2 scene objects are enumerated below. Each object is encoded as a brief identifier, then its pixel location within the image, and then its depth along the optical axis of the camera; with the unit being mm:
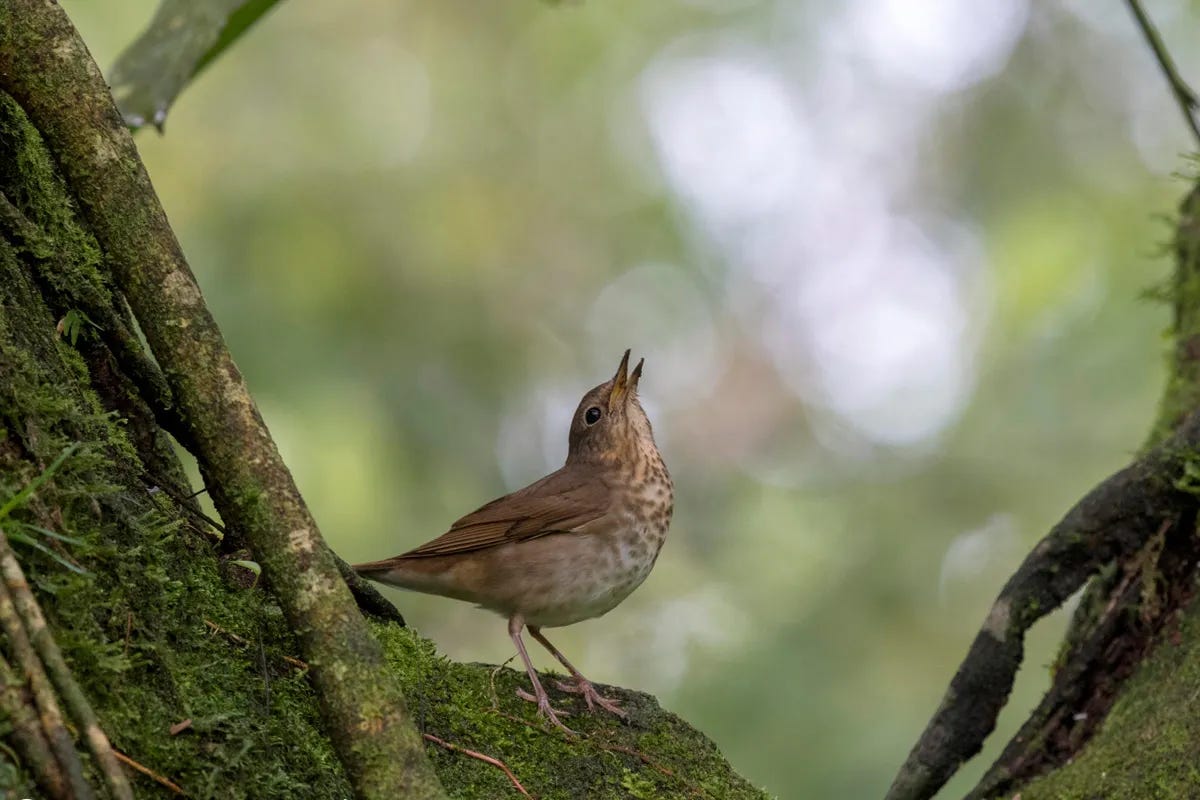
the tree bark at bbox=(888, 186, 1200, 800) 7453
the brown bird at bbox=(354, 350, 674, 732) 8945
